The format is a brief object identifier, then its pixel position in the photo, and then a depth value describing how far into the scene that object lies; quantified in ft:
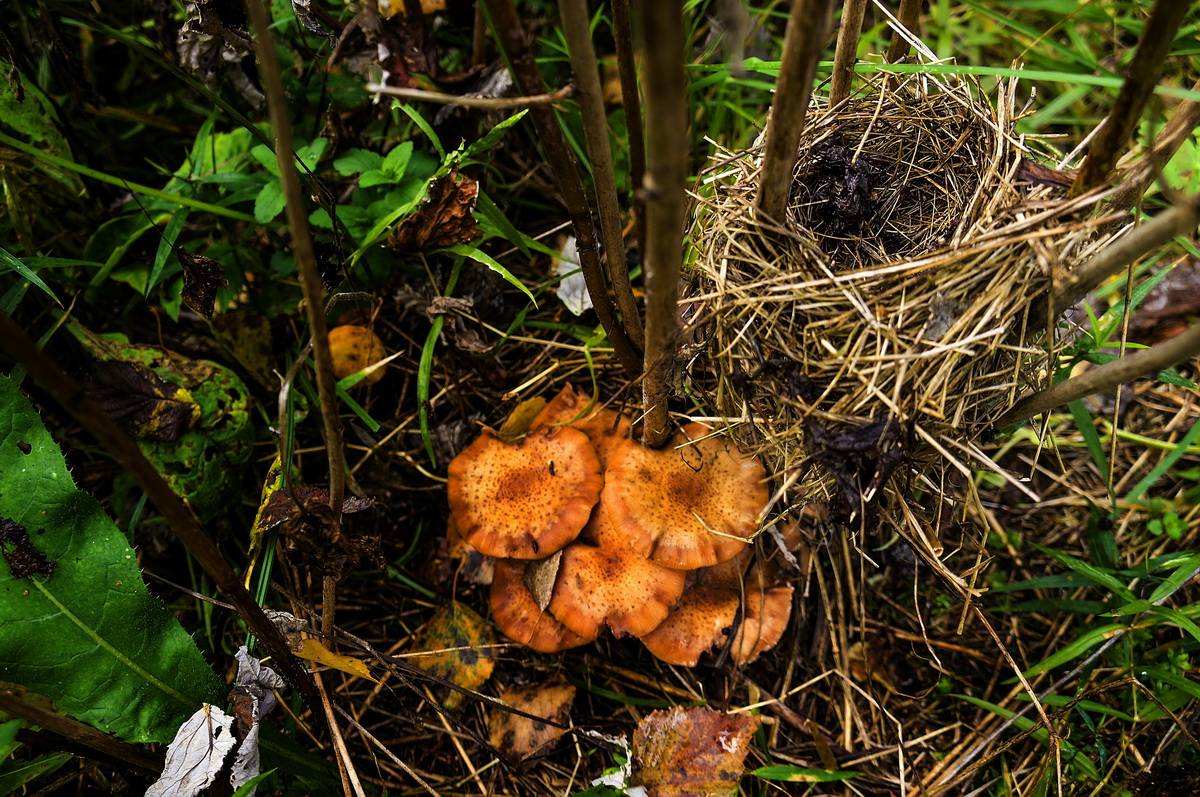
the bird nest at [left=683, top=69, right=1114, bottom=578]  0.81
